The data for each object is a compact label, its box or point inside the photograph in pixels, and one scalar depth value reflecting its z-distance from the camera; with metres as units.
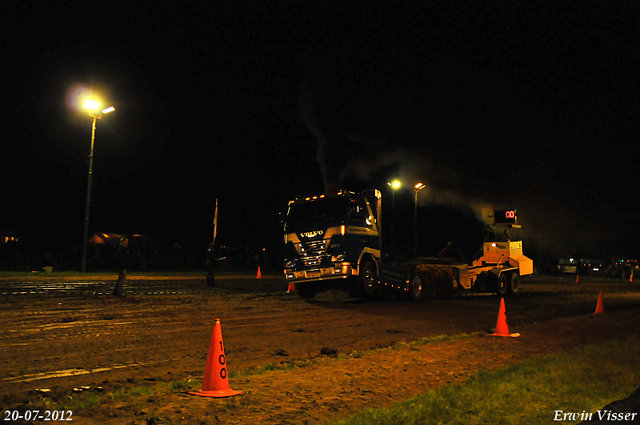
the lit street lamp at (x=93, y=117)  31.18
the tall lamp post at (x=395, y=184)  35.00
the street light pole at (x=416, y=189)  36.41
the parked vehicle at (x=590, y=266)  49.72
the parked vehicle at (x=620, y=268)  46.94
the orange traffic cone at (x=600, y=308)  17.48
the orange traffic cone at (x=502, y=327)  12.46
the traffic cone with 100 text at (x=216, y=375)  6.67
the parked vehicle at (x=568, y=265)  49.29
